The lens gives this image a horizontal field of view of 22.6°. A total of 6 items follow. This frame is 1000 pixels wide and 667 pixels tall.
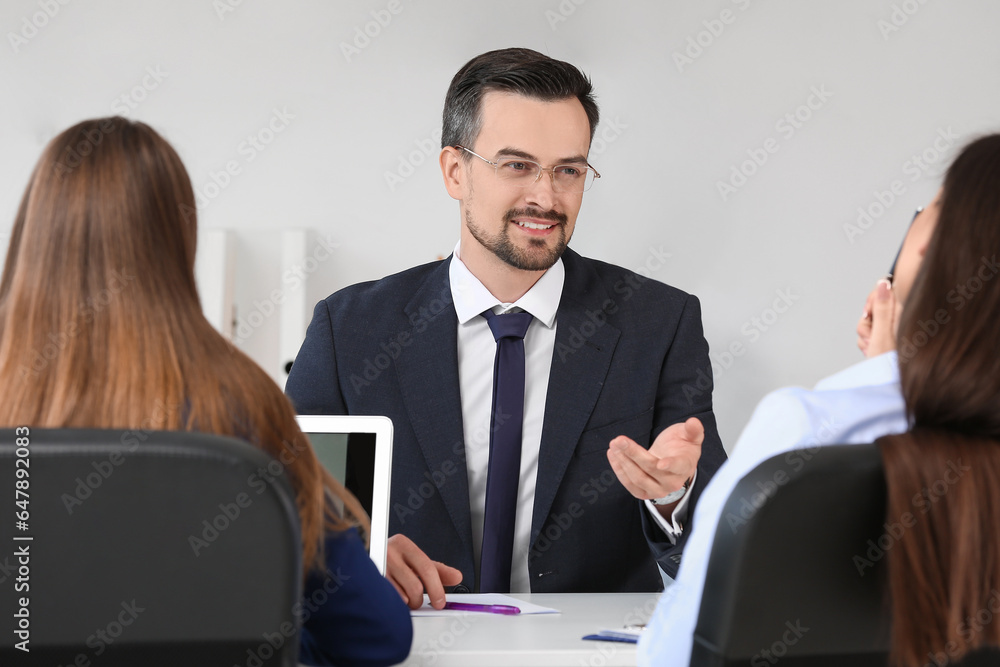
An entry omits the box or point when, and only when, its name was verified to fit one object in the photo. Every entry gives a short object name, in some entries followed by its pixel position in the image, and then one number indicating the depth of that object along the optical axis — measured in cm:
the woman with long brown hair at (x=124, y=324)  220
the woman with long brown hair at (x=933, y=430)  192
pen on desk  259
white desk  244
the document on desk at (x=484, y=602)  260
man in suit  284
